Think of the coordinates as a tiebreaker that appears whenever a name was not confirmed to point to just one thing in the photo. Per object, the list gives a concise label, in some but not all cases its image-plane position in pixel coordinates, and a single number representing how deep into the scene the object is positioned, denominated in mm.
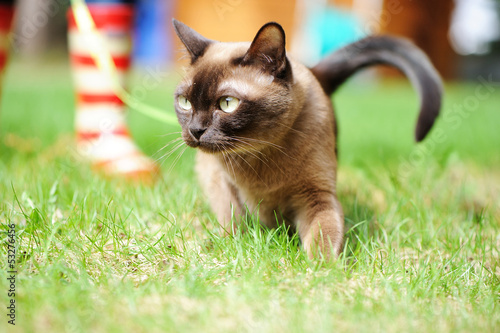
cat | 1373
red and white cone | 2201
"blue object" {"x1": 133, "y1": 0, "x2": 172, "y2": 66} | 9891
